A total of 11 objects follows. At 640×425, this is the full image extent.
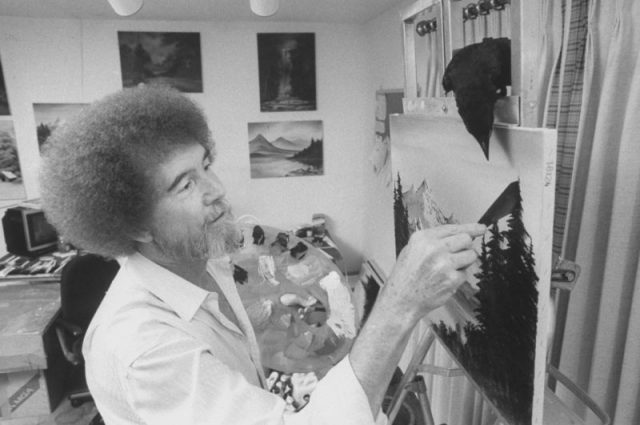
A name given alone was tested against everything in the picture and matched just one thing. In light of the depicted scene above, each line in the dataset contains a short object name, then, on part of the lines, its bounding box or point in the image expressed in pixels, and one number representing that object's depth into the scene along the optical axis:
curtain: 0.89
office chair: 1.97
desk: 2.04
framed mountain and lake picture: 2.95
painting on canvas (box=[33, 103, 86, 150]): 2.72
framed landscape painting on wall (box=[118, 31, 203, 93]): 2.70
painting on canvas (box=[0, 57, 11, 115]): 2.64
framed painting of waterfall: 2.82
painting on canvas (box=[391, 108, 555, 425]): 0.60
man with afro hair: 0.63
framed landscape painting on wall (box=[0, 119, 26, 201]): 2.72
